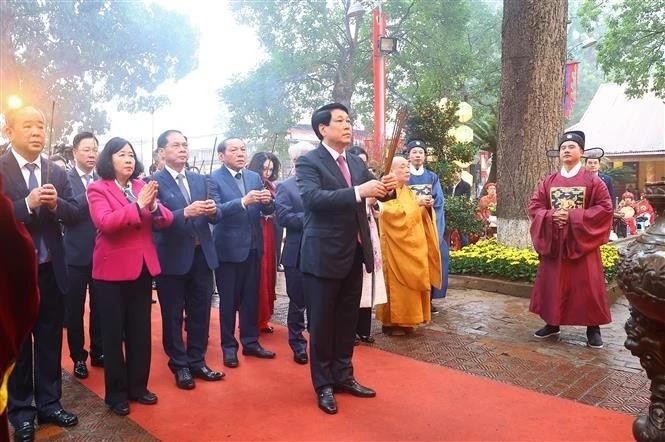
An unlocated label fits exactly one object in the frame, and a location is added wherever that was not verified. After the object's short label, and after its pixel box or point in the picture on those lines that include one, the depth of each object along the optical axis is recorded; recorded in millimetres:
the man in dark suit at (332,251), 3188
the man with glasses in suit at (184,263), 3525
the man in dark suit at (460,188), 8342
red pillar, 12596
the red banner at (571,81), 15201
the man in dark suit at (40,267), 2828
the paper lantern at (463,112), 8195
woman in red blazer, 3074
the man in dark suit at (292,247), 4266
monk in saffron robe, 4730
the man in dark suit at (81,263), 3785
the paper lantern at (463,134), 7761
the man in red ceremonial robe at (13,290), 1352
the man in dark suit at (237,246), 3963
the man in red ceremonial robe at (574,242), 4332
